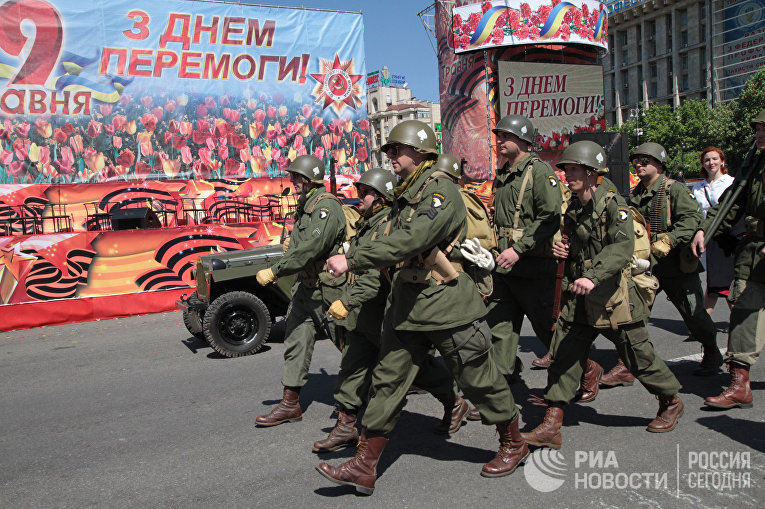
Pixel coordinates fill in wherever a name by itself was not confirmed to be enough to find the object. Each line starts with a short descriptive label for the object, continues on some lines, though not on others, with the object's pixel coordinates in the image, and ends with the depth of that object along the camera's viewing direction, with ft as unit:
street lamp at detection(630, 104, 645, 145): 169.89
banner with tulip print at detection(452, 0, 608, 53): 87.20
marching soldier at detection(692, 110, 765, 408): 15.46
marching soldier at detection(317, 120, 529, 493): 11.61
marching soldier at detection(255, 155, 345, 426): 15.28
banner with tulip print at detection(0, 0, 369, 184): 64.80
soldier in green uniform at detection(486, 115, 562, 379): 15.64
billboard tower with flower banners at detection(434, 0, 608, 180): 87.66
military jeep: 23.99
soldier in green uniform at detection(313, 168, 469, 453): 13.84
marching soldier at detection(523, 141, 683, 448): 13.52
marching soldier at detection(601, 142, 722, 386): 17.83
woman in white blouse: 19.76
